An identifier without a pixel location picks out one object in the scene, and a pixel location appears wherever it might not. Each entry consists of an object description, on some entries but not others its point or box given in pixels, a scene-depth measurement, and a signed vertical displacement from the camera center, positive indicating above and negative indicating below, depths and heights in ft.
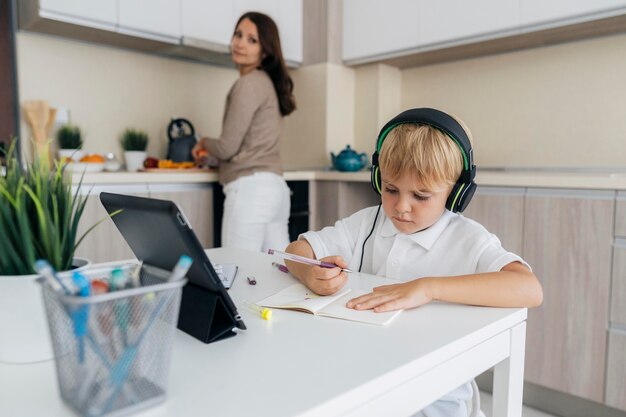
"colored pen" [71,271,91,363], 1.45 -0.44
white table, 1.65 -0.75
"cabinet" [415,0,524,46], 8.21 +2.32
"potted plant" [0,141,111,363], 1.95 -0.35
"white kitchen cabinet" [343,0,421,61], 9.46 +2.50
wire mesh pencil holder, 1.46 -0.54
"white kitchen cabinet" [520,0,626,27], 7.22 +2.16
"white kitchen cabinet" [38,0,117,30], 7.55 +2.14
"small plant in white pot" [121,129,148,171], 9.34 +0.17
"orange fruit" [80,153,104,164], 8.21 -0.03
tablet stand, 2.15 -0.66
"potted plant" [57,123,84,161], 8.57 +0.27
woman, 8.01 +0.28
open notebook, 2.47 -0.74
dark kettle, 9.48 +0.25
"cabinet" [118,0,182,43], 8.29 +2.25
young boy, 2.79 -0.56
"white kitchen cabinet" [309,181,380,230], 9.52 -0.75
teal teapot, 9.60 -0.03
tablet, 1.85 -0.30
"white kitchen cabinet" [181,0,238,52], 9.03 +2.39
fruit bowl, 7.97 -0.14
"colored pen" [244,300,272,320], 2.49 -0.75
